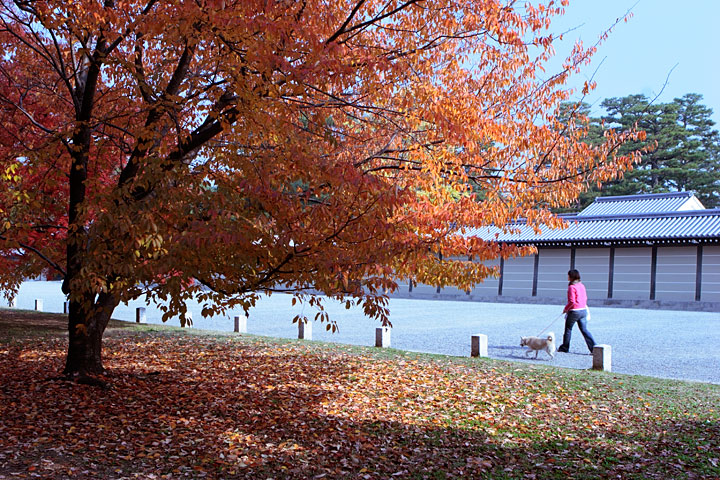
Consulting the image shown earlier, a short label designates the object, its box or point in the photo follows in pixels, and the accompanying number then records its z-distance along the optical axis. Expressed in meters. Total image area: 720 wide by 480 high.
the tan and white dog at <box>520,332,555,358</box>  11.02
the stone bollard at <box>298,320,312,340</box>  12.97
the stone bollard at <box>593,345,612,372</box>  9.59
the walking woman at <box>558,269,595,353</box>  11.02
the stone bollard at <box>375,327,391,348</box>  11.66
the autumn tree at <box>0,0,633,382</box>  5.09
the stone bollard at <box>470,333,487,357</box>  10.57
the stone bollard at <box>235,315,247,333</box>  14.14
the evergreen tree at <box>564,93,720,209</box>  39.66
